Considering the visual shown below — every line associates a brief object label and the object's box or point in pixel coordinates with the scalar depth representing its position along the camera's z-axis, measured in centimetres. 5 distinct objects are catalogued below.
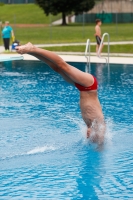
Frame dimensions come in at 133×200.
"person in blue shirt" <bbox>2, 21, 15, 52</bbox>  3047
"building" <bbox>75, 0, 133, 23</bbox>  6881
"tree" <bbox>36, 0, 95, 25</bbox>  6338
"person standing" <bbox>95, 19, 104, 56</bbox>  2586
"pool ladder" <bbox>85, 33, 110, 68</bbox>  2330
